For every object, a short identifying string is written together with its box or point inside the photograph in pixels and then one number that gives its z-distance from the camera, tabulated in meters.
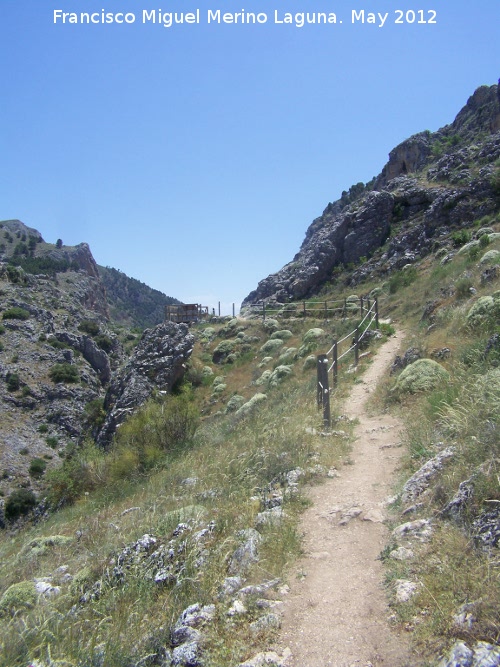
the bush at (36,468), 41.22
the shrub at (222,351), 31.53
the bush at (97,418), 30.83
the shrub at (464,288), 15.09
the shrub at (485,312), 10.45
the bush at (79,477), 14.00
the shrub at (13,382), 50.31
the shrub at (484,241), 24.00
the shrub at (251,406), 14.50
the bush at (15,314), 59.78
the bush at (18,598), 5.53
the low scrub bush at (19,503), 34.05
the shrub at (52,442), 46.58
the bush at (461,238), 31.65
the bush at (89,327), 71.25
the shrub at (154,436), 12.12
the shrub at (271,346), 29.22
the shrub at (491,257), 16.44
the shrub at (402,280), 30.23
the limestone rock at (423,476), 5.66
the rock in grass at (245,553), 5.00
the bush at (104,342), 69.52
